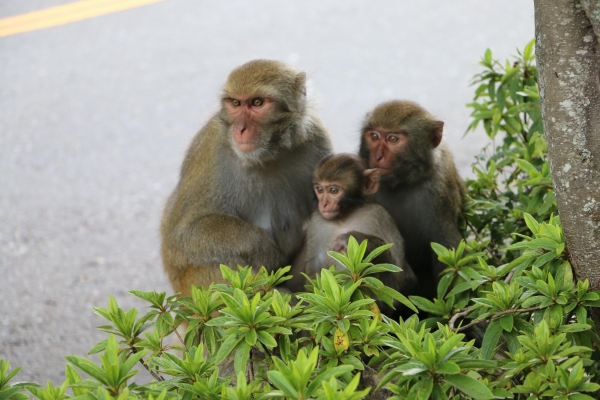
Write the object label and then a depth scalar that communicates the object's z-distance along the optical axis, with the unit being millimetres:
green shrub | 3750
